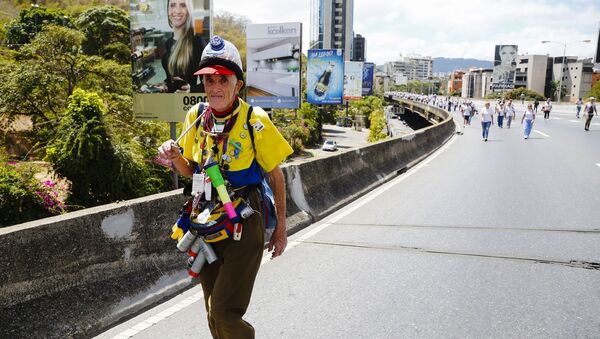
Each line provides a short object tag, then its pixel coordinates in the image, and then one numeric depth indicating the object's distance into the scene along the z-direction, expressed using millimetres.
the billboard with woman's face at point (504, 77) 179625
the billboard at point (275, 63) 40344
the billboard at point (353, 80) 81188
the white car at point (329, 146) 48772
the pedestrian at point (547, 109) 40688
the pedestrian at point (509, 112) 34125
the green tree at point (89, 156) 8719
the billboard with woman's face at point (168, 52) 8656
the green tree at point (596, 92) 128125
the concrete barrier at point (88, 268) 3438
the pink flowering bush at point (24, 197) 7379
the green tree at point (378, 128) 50062
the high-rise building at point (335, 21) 195625
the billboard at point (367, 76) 105438
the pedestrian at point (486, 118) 24219
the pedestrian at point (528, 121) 24270
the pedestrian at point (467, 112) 36938
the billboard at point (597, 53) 51969
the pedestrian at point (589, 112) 27500
